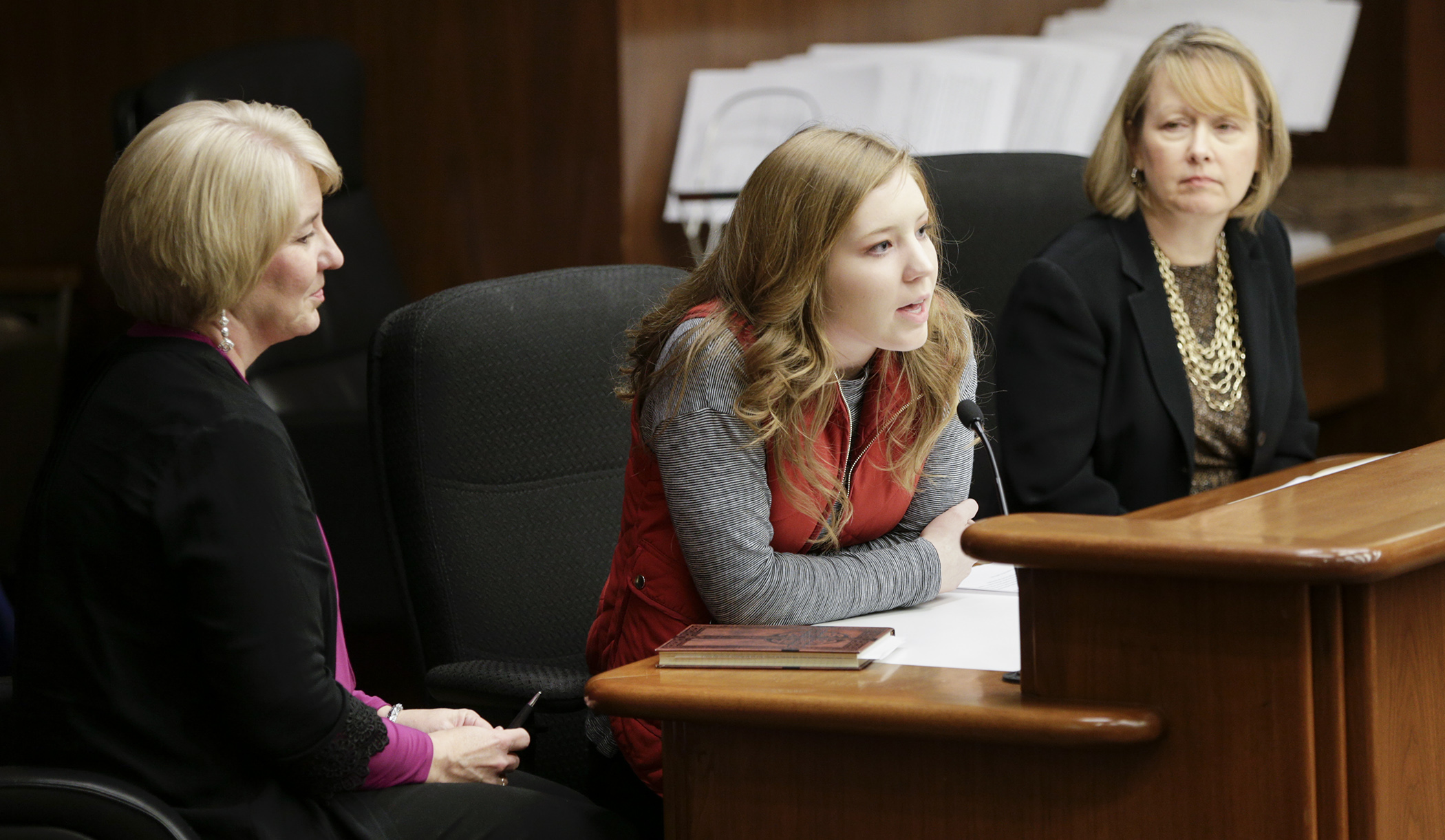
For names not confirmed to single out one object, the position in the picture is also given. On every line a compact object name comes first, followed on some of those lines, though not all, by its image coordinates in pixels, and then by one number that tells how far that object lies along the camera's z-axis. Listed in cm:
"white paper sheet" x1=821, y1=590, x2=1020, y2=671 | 582
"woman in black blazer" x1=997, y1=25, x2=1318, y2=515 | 653
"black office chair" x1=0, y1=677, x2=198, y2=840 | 567
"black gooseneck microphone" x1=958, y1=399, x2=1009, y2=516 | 595
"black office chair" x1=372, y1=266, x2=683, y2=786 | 618
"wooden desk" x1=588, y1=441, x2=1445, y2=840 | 560
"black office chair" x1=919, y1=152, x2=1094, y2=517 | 670
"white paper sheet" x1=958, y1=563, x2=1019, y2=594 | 608
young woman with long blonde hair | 596
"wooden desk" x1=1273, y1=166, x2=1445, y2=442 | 821
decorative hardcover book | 578
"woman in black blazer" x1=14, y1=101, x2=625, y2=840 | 575
